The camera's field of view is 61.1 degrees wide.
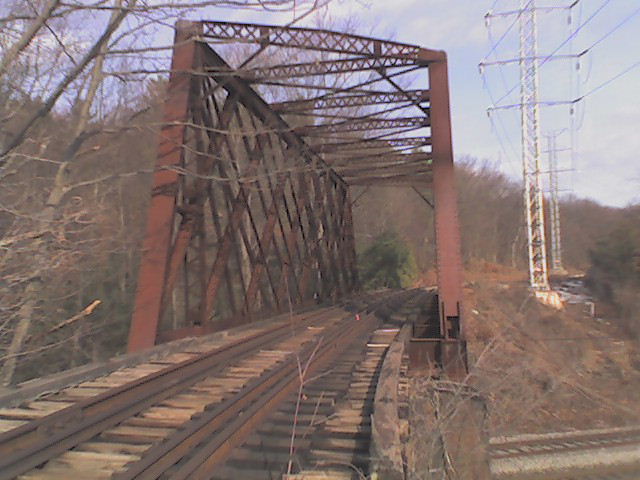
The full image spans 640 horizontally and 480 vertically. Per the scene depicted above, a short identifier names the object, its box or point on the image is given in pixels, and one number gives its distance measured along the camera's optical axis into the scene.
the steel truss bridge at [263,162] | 7.97
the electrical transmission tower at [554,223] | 44.12
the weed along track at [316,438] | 3.41
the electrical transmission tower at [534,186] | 28.69
